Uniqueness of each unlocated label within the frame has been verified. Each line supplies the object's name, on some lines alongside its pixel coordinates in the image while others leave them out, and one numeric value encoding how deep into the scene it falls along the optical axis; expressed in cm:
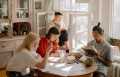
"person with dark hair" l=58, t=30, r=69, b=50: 534
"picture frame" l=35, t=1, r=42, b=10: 652
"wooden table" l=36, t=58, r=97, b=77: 323
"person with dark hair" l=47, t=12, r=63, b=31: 541
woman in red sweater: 423
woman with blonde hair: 318
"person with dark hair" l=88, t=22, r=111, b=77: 379
